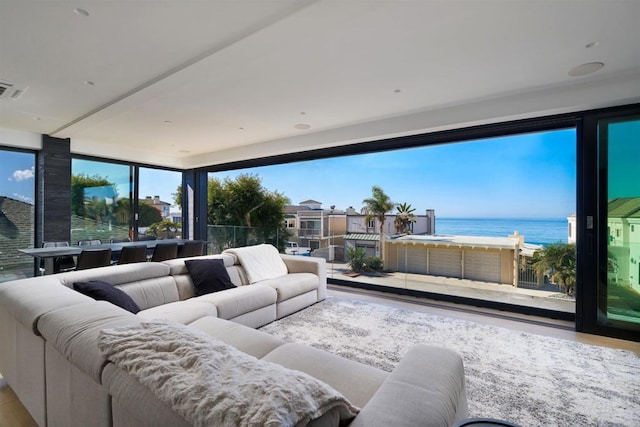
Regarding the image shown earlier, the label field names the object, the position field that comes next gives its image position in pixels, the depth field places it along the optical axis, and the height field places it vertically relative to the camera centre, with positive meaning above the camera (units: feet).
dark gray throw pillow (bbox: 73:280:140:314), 7.58 -1.99
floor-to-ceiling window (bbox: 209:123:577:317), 12.76 -0.17
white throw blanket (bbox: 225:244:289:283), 12.53 -2.10
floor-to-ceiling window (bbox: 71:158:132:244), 19.07 +0.95
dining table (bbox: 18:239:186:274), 12.07 -1.58
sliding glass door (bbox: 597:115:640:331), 10.39 -0.30
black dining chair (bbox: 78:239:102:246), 16.37 -1.56
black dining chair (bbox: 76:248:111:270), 12.05 -1.82
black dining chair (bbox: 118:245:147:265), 13.42 -1.82
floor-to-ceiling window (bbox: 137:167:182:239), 22.52 +0.86
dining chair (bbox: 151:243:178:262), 14.81 -1.88
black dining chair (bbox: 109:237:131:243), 17.93 -1.58
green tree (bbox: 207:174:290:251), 23.25 +0.87
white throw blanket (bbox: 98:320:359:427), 2.40 -1.54
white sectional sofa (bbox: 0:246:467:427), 3.16 -2.16
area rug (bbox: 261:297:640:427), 6.43 -4.12
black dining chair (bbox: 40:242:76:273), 13.00 -2.22
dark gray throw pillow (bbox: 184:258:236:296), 10.62 -2.23
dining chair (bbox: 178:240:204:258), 16.28 -1.91
